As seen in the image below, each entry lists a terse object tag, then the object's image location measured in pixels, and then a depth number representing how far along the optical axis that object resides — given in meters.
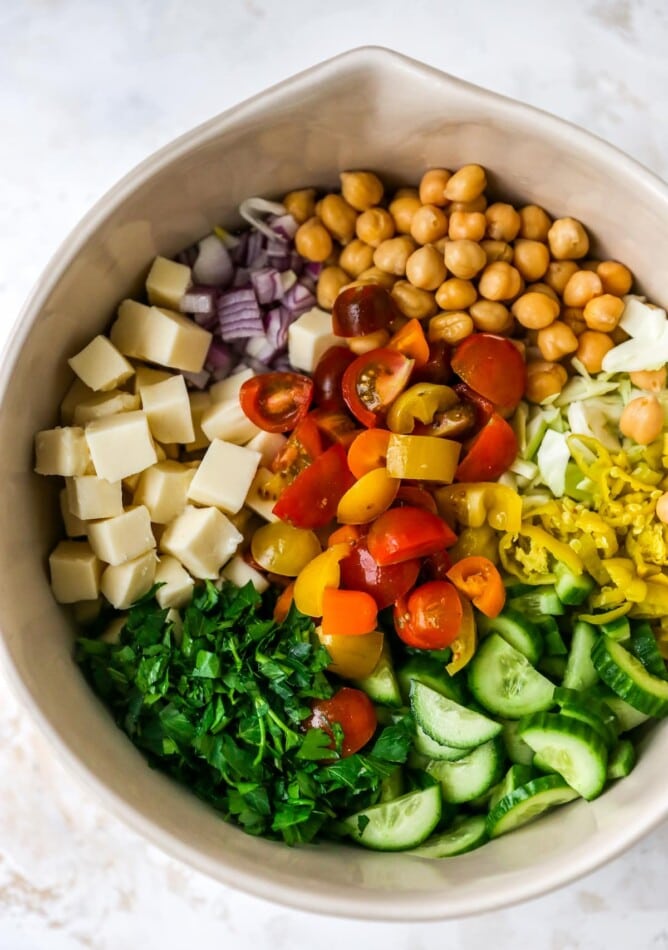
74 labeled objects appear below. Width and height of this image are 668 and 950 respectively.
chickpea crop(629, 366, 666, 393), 0.43
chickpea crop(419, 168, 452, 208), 0.43
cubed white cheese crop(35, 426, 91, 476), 0.41
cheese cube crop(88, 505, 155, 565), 0.42
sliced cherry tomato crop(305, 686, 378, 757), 0.41
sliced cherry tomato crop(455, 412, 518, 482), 0.43
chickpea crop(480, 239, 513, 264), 0.43
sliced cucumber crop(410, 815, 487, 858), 0.41
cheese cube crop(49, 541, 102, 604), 0.42
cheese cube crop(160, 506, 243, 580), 0.42
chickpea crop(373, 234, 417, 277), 0.43
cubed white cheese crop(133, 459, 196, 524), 0.43
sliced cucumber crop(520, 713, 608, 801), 0.40
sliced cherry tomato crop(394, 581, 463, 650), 0.41
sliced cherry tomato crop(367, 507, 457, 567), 0.41
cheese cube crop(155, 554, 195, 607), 0.42
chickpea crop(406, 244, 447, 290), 0.43
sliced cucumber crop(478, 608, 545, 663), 0.42
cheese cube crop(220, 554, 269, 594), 0.43
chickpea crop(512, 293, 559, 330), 0.43
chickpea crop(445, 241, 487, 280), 0.43
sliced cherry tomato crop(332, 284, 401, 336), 0.43
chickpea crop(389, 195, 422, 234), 0.44
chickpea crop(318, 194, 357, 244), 0.44
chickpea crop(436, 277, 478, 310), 0.43
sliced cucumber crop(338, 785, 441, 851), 0.41
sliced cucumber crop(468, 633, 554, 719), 0.42
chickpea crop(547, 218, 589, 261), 0.43
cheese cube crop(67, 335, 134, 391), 0.42
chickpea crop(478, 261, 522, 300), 0.43
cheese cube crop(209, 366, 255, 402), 0.44
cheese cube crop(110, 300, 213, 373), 0.43
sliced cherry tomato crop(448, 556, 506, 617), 0.42
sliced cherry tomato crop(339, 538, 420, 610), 0.42
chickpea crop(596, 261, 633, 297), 0.43
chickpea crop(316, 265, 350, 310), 0.44
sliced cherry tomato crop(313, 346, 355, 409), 0.43
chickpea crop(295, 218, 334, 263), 0.44
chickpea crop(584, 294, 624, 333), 0.43
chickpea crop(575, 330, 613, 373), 0.43
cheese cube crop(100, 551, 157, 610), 0.42
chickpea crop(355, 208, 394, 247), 0.44
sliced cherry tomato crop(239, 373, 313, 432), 0.43
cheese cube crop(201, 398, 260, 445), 0.44
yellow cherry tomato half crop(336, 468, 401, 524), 0.42
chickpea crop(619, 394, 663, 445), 0.42
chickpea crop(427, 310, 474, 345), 0.43
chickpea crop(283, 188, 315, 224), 0.44
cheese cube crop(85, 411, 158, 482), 0.42
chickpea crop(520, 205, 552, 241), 0.43
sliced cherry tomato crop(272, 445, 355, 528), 0.42
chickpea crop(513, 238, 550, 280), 0.43
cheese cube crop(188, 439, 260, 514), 0.43
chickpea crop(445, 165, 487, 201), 0.42
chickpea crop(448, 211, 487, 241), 0.43
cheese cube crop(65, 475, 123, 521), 0.42
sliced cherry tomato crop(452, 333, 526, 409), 0.42
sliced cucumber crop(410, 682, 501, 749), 0.41
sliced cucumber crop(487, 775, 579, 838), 0.40
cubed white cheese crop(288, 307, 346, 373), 0.44
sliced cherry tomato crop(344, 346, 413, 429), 0.43
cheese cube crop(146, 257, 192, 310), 0.43
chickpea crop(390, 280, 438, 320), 0.44
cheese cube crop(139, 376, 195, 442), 0.43
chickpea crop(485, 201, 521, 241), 0.43
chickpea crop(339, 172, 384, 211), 0.43
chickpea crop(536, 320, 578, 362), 0.43
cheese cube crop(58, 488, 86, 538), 0.43
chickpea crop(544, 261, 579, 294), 0.43
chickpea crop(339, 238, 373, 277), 0.44
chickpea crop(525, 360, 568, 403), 0.44
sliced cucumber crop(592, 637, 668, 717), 0.40
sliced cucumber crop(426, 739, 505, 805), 0.41
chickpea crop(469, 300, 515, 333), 0.43
